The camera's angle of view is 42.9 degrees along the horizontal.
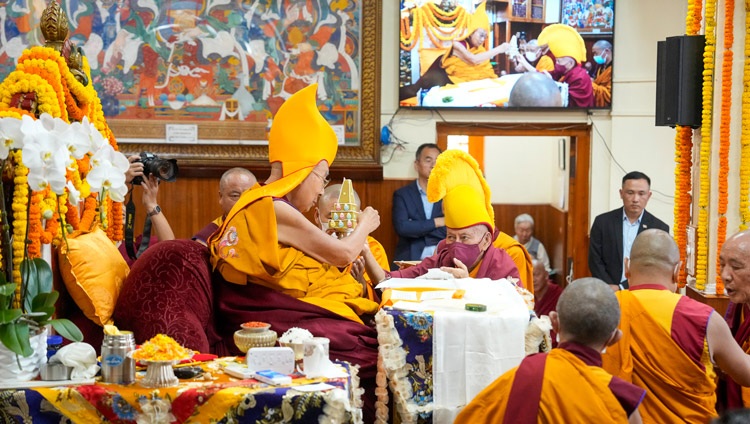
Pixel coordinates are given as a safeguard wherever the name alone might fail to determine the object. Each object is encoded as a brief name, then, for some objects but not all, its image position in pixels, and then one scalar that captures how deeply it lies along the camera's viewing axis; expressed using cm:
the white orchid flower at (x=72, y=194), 306
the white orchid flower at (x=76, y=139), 306
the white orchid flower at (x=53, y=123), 305
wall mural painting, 809
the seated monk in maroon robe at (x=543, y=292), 711
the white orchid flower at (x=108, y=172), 316
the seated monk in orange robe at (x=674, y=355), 347
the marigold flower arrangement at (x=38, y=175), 297
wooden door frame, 830
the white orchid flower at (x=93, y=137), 312
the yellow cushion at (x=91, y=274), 378
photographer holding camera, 501
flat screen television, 813
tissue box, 313
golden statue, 372
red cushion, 387
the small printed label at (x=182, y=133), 814
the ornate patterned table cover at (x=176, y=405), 303
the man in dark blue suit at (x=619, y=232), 738
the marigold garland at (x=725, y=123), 512
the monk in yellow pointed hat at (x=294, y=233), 404
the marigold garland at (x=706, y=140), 526
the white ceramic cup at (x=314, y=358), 322
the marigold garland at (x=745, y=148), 510
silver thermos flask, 312
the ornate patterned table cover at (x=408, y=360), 381
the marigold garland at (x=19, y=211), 319
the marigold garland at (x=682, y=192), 561
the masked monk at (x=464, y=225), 470
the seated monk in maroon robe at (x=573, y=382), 275
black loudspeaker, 538
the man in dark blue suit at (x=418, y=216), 776
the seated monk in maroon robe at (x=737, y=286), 385
